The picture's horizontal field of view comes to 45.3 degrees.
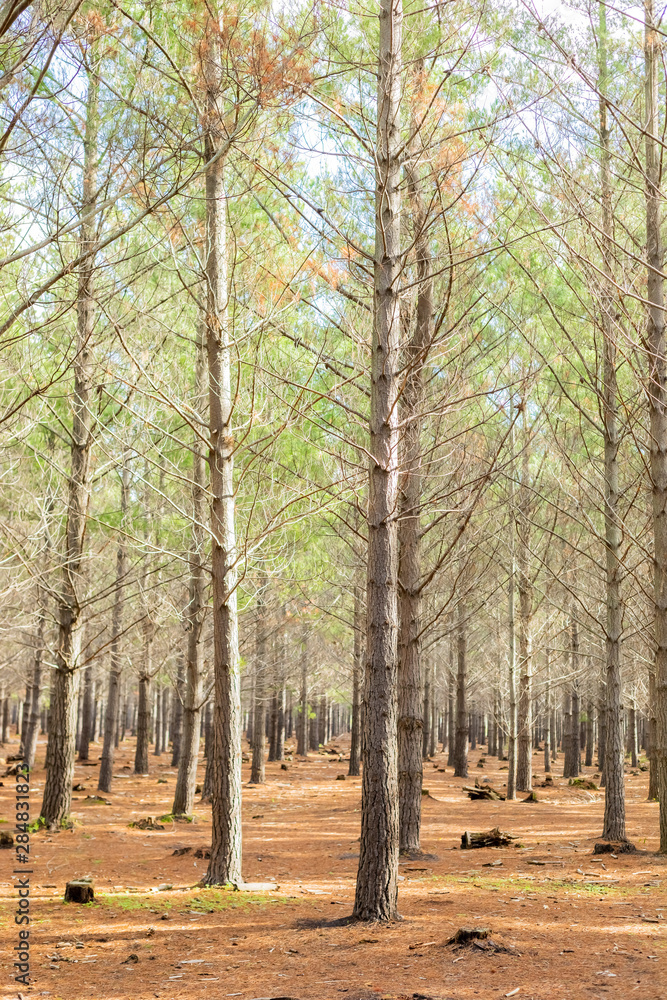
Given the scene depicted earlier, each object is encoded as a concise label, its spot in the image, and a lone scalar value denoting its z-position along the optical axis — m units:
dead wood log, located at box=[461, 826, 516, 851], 10.35
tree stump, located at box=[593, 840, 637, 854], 9.27
